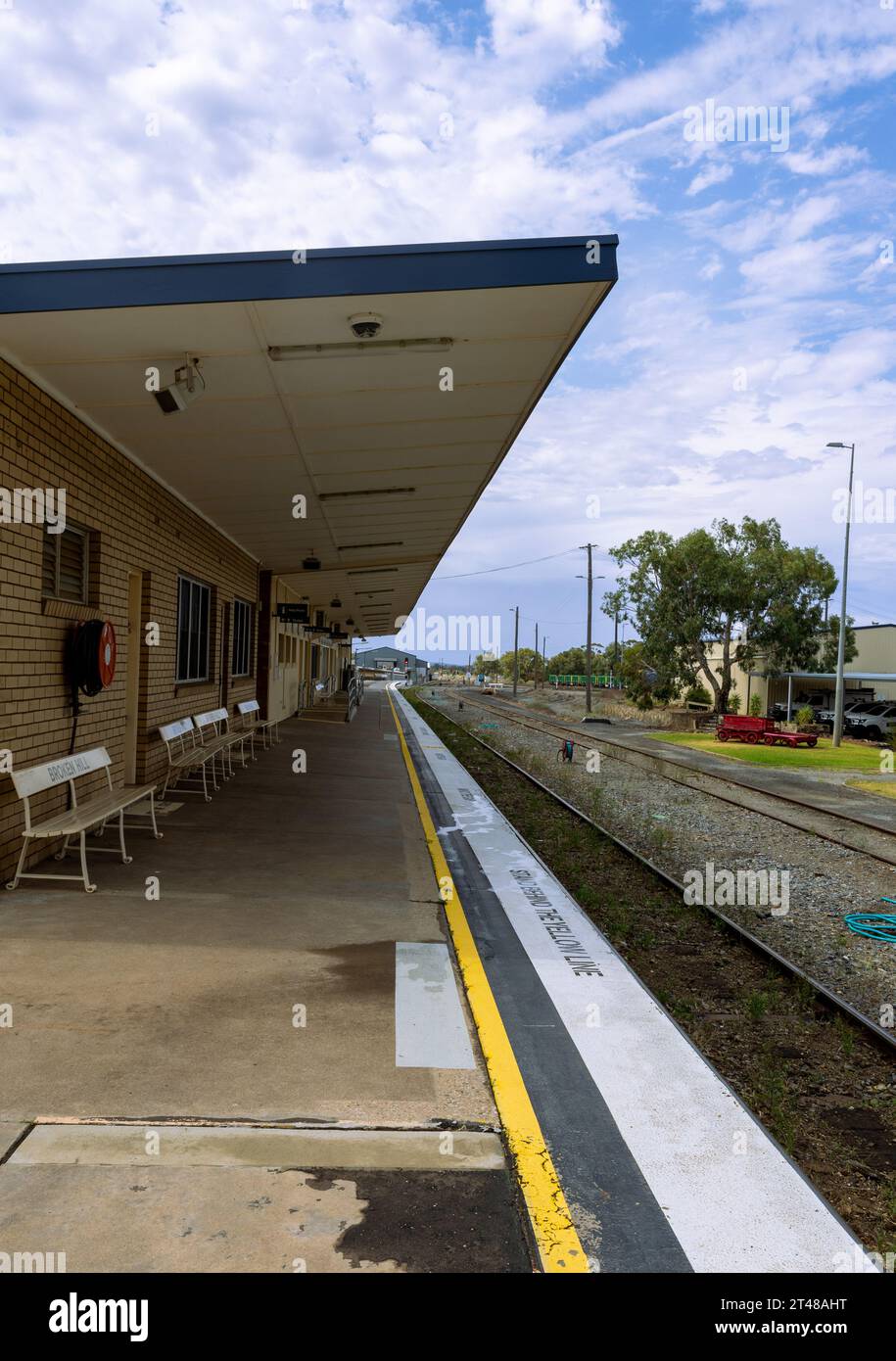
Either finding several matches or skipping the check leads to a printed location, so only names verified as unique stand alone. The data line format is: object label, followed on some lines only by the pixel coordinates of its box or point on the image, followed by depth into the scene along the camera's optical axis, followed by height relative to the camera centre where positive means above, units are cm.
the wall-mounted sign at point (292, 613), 1833 +91
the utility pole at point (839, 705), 2736 -99
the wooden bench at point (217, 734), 1126 -112
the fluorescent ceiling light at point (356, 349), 605 +212
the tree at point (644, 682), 4072 -71
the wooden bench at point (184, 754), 972 -117
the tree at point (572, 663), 10762 +32
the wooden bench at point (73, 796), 591 -117
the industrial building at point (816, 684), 4231 -61
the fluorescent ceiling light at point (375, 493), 1101 +208
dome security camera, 556 +211
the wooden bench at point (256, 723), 1562 -124
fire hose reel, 719 -5
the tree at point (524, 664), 11619 -10
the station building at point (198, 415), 511 +200
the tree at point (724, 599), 3900 +313
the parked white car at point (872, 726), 3219 -187
